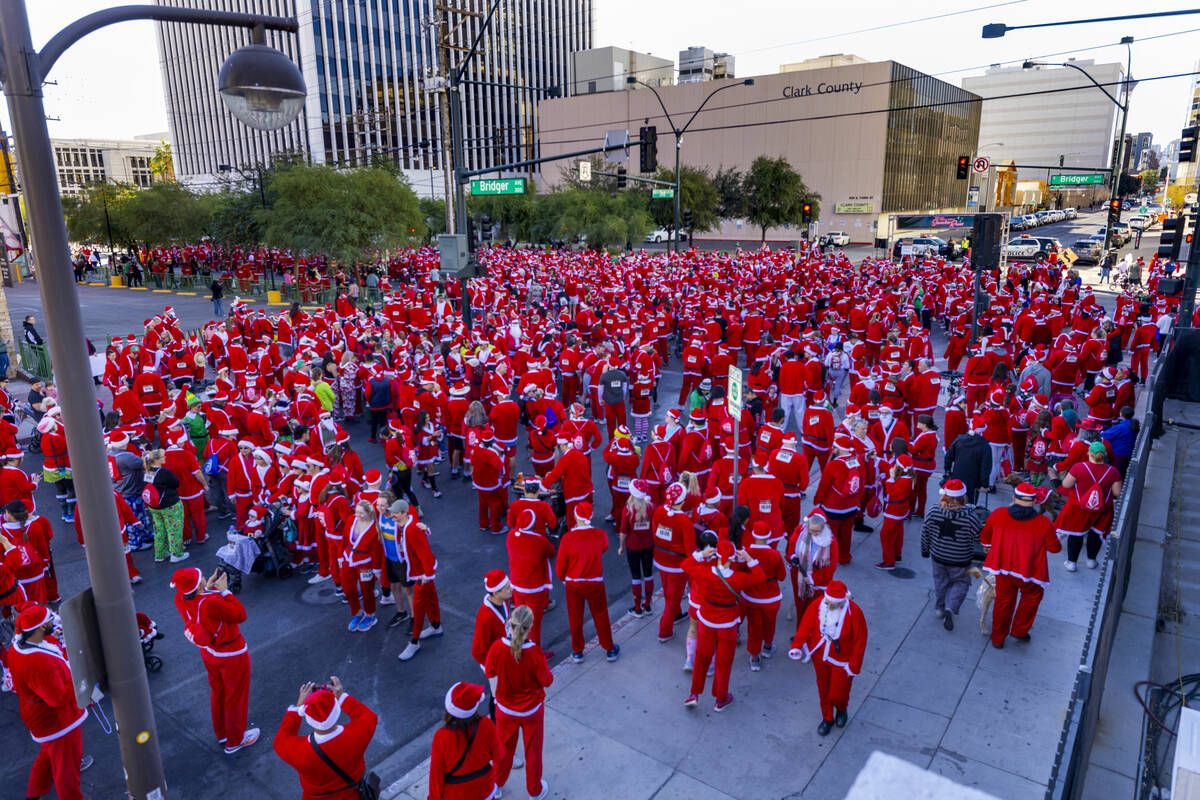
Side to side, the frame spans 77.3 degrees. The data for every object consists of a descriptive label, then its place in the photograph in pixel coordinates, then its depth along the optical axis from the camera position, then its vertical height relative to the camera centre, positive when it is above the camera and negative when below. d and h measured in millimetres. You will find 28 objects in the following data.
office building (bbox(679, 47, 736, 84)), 92250 +20103
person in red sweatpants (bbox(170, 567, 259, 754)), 5691 -2986
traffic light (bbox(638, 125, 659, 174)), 19781 +2148
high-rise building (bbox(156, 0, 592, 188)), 74625 +16294
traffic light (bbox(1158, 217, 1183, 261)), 17531 -433
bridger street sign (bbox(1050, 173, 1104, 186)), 37312 +2137
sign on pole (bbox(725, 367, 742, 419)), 7730 -1659
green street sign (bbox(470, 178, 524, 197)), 18938 +1165
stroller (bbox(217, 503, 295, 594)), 8461 -3497
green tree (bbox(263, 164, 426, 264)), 31203 +895
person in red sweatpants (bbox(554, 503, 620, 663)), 6758 -2938
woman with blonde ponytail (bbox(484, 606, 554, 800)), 5035 -3066
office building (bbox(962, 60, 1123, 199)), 142875 +19898
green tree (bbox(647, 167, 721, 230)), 47750 +1772
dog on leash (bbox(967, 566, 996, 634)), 7187 -3544
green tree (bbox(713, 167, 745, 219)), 54506 +2389
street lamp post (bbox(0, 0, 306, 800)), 3688 -322
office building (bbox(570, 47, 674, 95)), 89375 +19426
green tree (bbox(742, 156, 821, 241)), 52438 +2329
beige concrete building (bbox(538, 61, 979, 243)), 67000 +8966
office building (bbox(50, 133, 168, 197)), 126438 +13344
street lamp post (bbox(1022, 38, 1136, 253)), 32781 +2862
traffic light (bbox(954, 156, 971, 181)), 29750 +2269
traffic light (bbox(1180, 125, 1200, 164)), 18484 +1821
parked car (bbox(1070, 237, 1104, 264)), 43062 -1585
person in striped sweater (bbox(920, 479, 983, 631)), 7223 -2990
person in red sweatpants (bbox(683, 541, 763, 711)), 6066 -2964
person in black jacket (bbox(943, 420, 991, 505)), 9352 -2878
